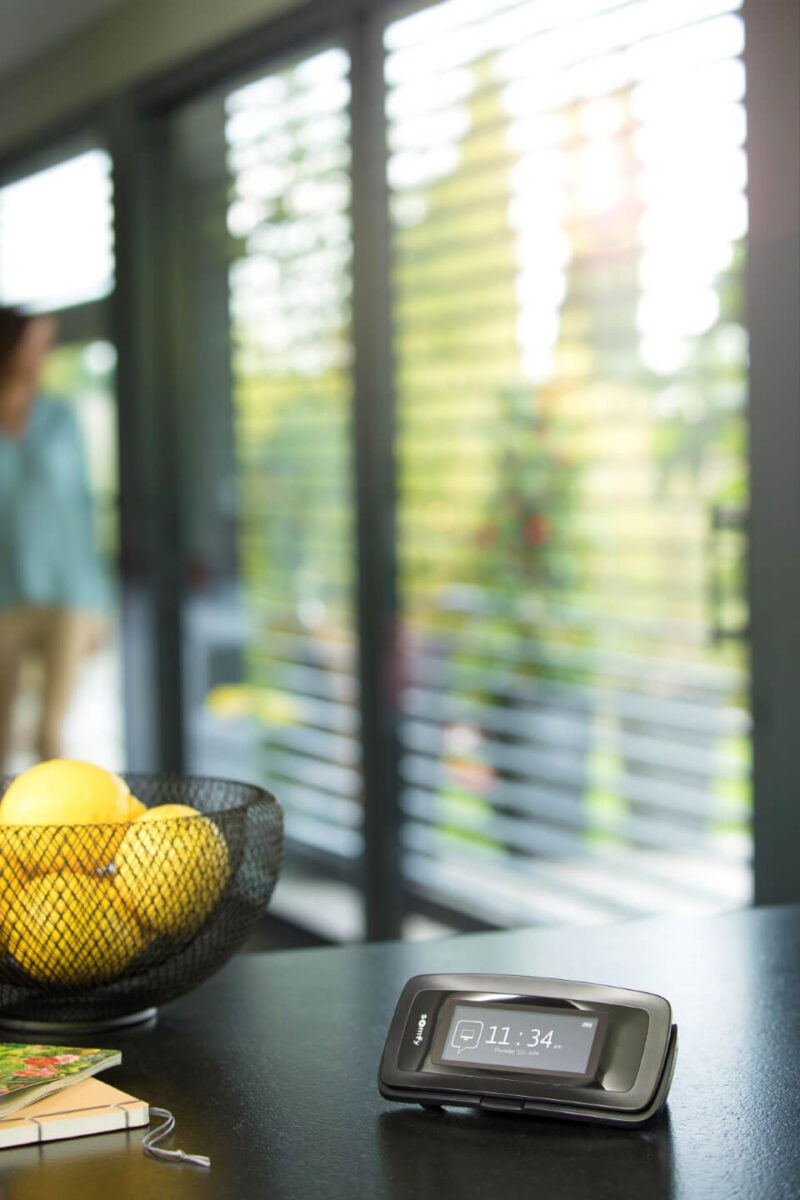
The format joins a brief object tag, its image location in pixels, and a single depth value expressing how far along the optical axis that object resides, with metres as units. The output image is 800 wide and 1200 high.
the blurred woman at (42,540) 3.70
